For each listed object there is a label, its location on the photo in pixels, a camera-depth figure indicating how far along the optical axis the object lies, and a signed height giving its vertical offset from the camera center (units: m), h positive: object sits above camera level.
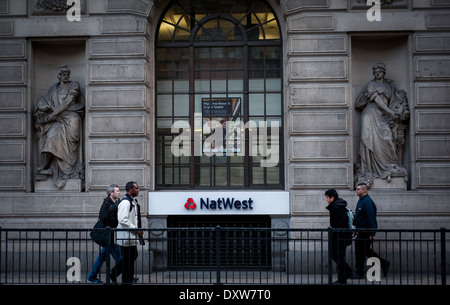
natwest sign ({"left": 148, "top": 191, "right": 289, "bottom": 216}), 13.96 -1.05
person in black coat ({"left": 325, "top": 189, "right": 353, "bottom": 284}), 10.80 -1.46
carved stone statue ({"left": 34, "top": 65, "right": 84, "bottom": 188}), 14.12 +0.82
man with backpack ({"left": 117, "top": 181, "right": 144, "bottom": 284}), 10.73 -1.47
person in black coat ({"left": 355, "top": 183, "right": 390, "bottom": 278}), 11.85 -1.21
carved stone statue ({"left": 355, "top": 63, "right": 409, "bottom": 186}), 13.81 +0.78
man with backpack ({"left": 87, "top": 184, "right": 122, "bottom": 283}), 10.91 -1.35
